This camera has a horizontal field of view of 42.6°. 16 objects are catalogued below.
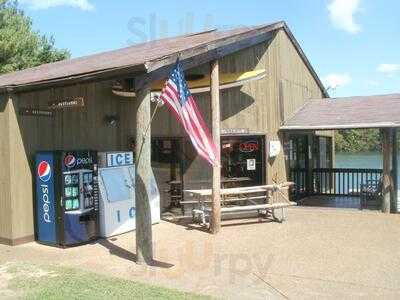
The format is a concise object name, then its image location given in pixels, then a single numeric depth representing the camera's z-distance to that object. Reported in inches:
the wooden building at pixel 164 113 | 373.4
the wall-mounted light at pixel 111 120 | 475.0
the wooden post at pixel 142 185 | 318.7
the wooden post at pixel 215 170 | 416.5
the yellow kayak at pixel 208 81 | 500.7
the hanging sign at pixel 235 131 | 520.5
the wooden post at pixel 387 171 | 513.7
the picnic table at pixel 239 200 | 450.2
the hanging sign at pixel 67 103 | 359.3
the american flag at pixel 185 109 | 323.6
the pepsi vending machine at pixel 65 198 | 374.6
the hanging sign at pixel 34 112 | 383.6
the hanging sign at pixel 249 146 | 536.9
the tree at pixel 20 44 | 951.0
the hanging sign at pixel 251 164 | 538.9
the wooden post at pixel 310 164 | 673.6
